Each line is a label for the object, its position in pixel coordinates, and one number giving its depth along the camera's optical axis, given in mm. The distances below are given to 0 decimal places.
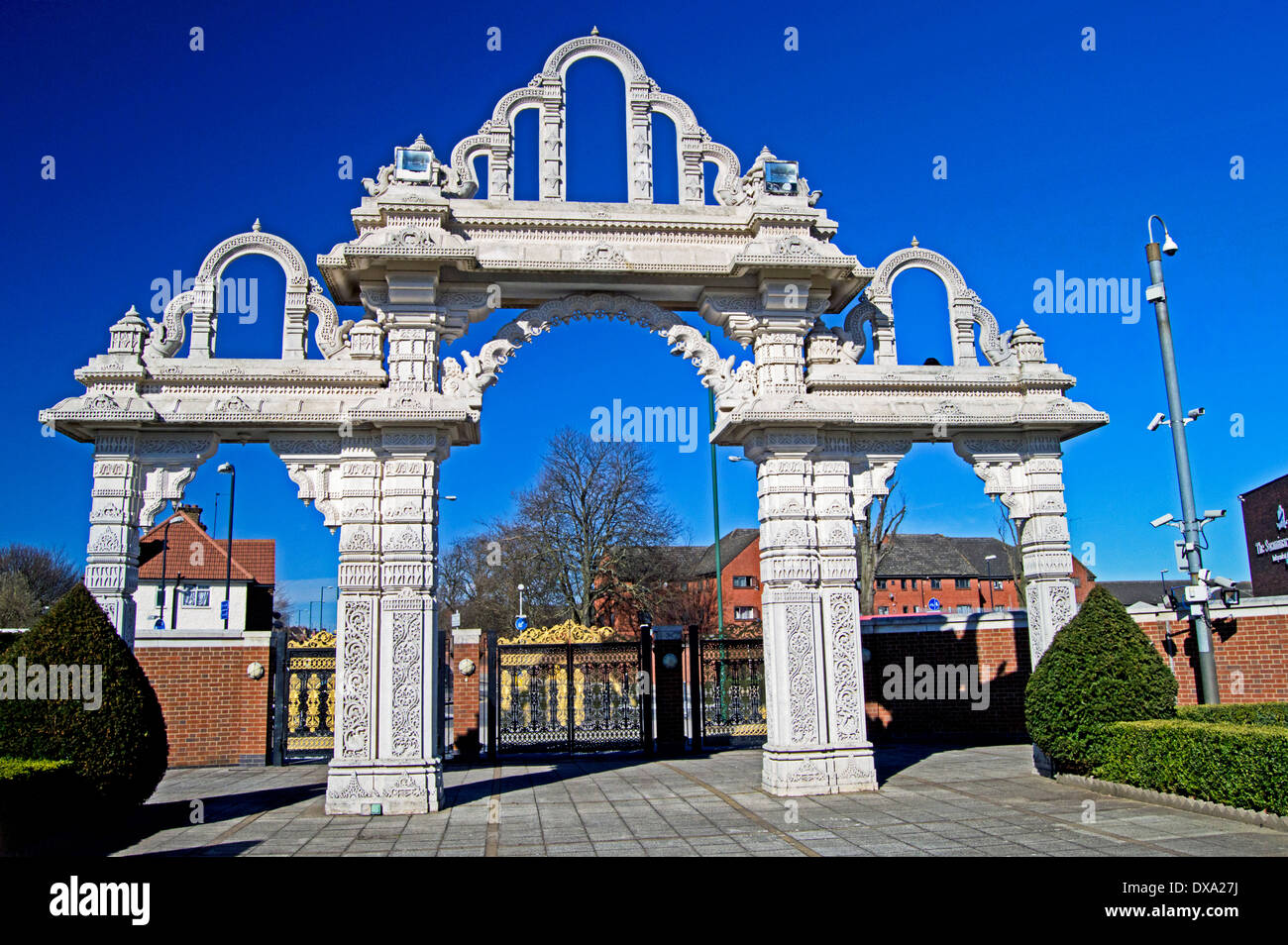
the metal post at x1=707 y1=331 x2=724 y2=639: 23903
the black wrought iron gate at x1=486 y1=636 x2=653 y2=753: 16219
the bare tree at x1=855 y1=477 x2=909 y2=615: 26925
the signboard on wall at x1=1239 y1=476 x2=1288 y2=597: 24734
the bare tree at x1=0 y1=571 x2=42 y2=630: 35500
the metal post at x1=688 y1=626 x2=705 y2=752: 16000
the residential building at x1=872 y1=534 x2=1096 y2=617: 51938
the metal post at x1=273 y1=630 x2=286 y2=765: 15422
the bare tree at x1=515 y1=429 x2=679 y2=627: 32312
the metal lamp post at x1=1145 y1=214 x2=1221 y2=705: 12016
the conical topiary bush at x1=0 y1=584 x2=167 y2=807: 9125
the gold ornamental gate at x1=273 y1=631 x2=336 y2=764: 15852
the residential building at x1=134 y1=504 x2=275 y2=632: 35556
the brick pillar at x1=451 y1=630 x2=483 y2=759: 15945
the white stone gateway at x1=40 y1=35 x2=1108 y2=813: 10445
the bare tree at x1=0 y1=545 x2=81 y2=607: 43469
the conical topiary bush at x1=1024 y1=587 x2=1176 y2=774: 10523
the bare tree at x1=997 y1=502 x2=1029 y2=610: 29397
